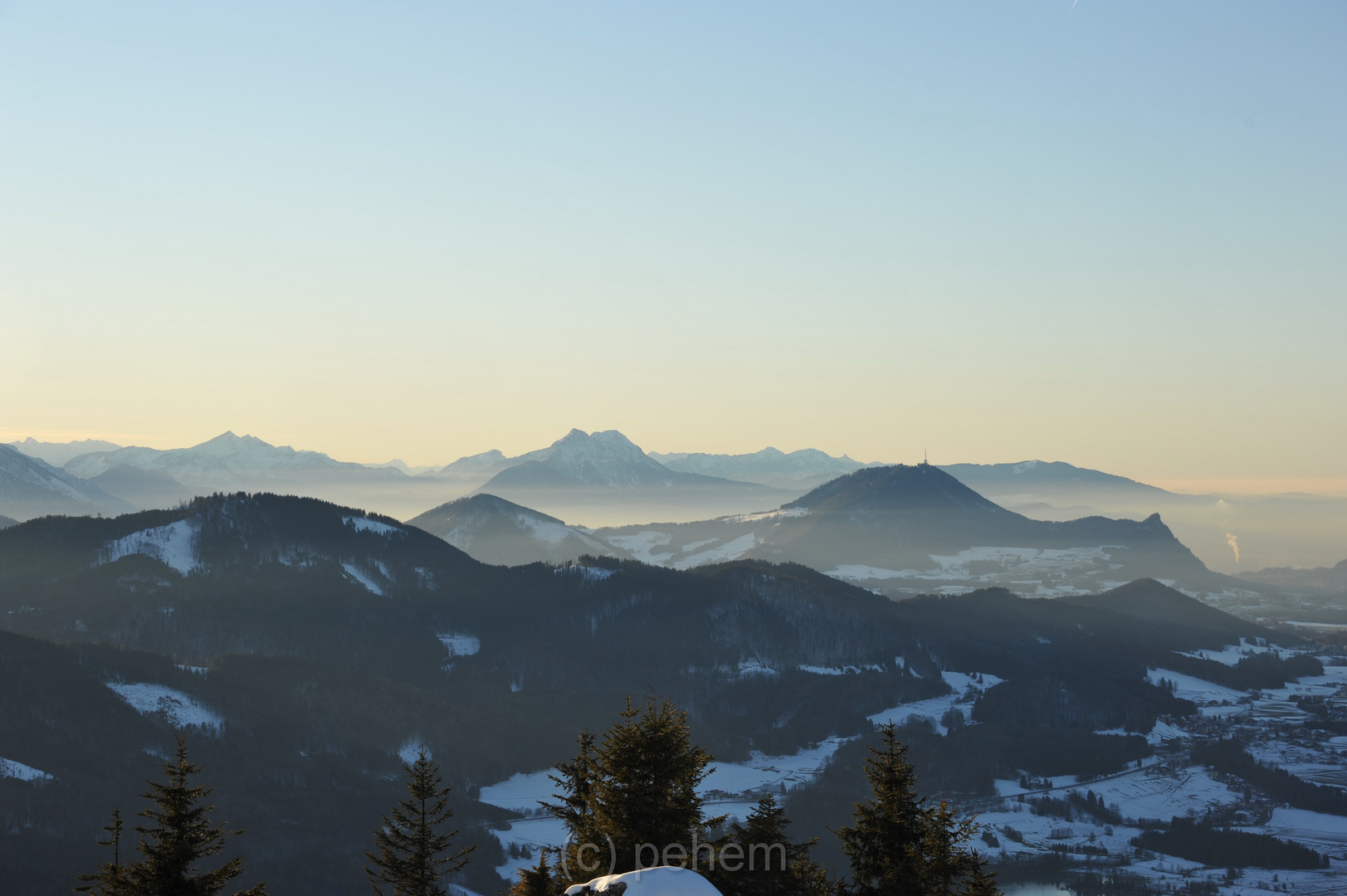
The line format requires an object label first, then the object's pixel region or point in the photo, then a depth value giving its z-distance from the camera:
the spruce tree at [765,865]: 57.25
